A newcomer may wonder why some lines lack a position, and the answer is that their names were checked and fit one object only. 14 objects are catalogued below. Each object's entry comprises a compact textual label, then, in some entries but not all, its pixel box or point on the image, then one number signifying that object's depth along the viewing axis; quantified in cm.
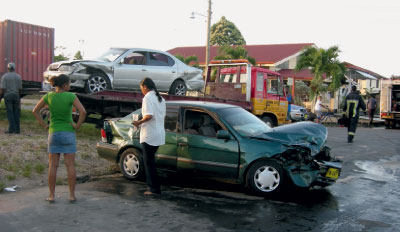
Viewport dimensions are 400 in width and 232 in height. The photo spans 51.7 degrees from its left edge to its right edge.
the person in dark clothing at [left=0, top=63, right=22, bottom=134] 1012
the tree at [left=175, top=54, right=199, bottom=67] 3092
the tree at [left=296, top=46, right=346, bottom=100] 2639
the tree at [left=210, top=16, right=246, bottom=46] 5088
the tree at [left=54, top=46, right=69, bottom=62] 3531
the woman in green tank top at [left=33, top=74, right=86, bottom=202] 533
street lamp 2556
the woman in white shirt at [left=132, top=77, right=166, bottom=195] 589
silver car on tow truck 986
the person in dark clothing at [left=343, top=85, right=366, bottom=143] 1267
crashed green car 595
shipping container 1355
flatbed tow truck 1350
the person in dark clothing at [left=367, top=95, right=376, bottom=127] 2327
